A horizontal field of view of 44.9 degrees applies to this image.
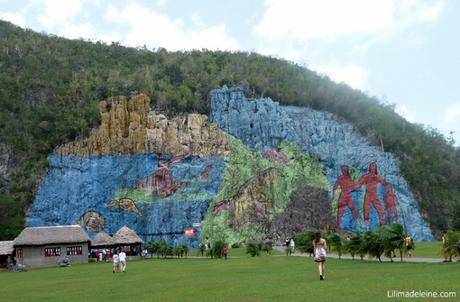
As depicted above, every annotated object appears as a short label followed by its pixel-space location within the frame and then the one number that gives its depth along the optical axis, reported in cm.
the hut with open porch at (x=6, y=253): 5419
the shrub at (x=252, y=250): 4450
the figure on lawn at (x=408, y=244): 2862
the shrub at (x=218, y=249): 4591
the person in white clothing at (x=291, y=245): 4569
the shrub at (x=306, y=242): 3996
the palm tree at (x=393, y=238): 2756
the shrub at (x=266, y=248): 4896
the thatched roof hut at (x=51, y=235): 5462
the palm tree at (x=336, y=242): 3444
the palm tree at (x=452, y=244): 2452
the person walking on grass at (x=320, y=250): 1916
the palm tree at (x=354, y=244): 3089
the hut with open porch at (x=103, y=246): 5912
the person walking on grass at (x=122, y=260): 3484
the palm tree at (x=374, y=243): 2822
